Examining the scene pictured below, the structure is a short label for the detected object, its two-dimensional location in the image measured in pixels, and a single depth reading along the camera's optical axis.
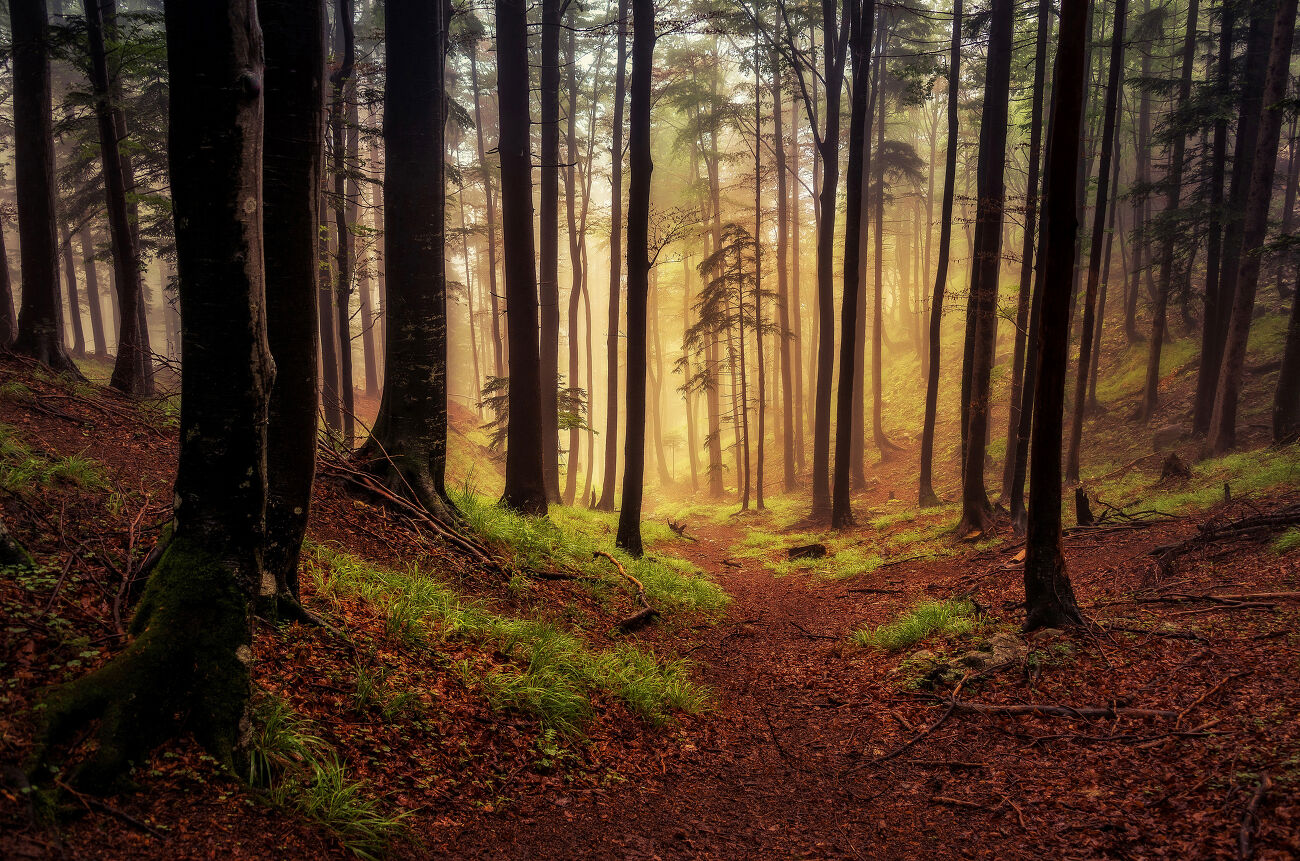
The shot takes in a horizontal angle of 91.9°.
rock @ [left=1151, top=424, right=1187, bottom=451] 17.34
